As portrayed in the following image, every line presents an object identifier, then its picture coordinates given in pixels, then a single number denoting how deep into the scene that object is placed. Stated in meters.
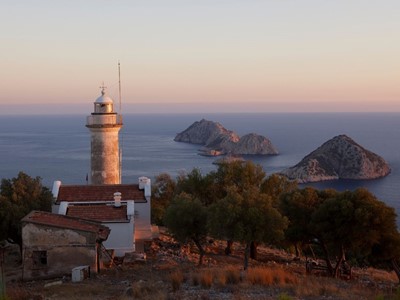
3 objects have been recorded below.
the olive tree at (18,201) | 23.30
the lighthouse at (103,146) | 30.33
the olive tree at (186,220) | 21.81
